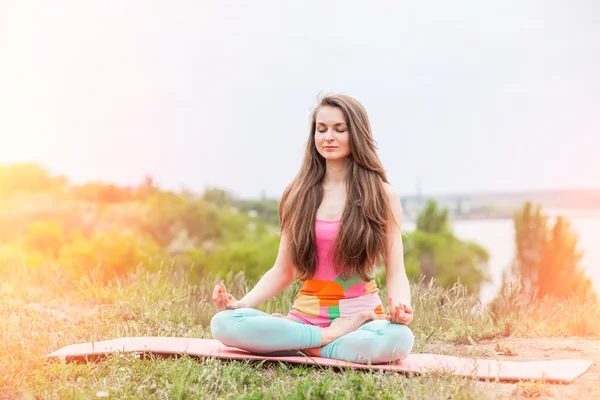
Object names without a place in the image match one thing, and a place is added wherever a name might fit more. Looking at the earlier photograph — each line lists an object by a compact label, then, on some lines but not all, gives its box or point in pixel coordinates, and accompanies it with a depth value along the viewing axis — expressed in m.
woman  4.25
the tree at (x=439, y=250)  24.80
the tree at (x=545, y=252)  16.92
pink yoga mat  4.00
